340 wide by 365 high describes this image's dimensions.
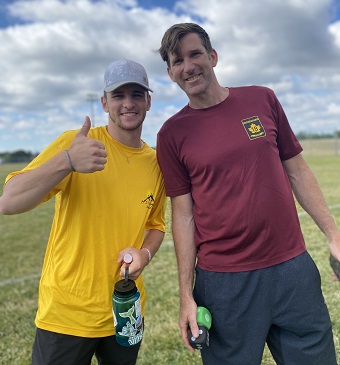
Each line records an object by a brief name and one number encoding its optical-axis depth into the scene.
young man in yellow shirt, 2.15
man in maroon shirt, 2.12
